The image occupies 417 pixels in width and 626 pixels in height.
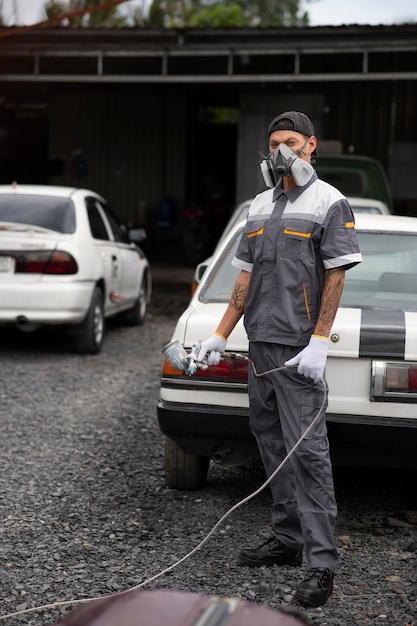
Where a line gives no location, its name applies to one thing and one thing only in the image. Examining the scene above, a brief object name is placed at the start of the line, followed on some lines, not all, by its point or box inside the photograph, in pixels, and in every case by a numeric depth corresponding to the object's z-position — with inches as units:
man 247.0
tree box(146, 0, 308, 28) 2501.9
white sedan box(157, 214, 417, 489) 283.5
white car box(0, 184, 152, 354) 574.6
